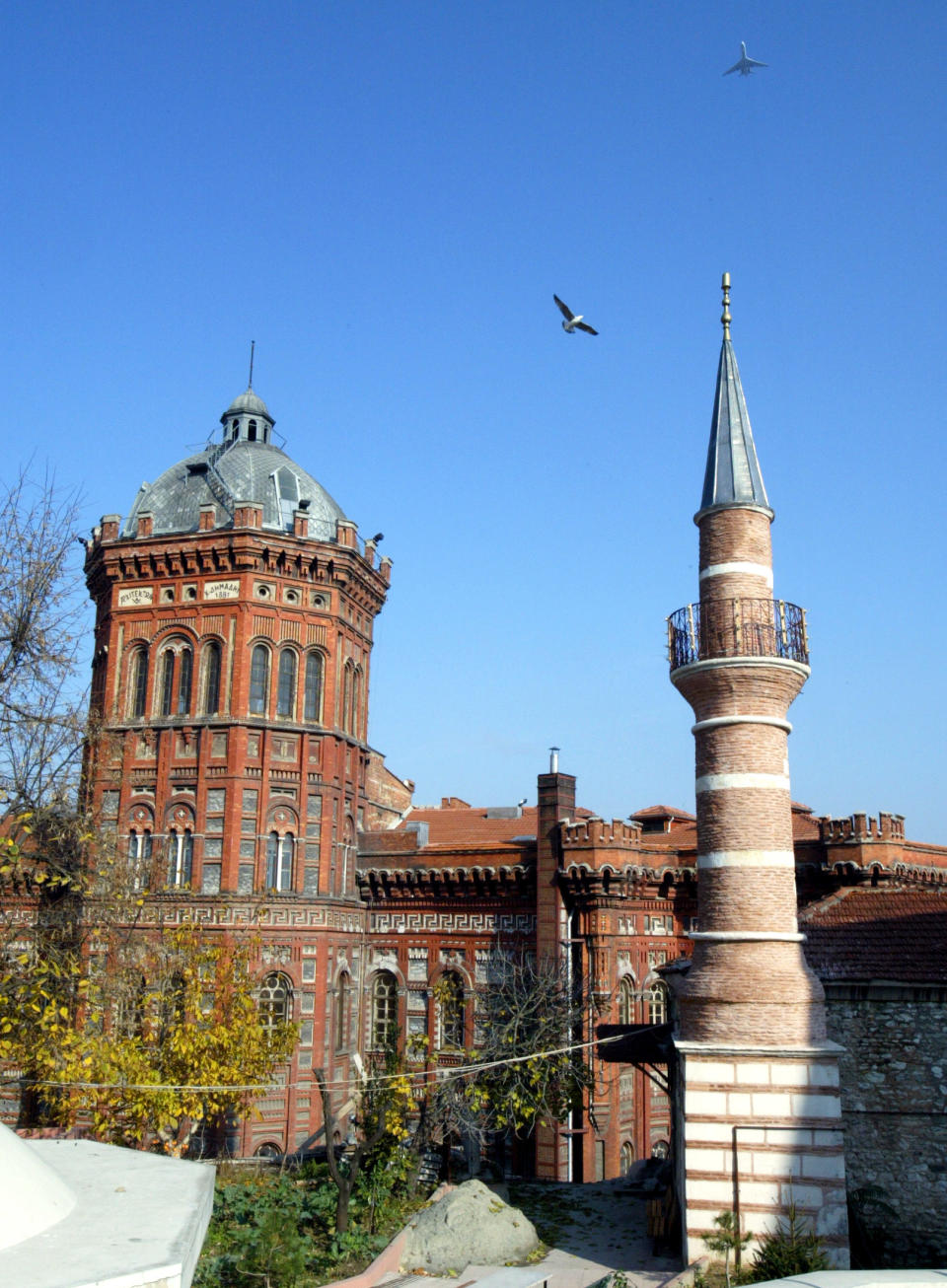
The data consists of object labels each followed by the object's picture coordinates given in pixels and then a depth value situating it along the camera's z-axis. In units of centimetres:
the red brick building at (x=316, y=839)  2870
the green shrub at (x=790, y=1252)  1451
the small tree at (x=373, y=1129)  1758
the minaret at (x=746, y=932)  1548
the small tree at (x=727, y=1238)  1514
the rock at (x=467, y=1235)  1667
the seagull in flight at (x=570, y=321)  1884
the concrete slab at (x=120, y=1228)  667
